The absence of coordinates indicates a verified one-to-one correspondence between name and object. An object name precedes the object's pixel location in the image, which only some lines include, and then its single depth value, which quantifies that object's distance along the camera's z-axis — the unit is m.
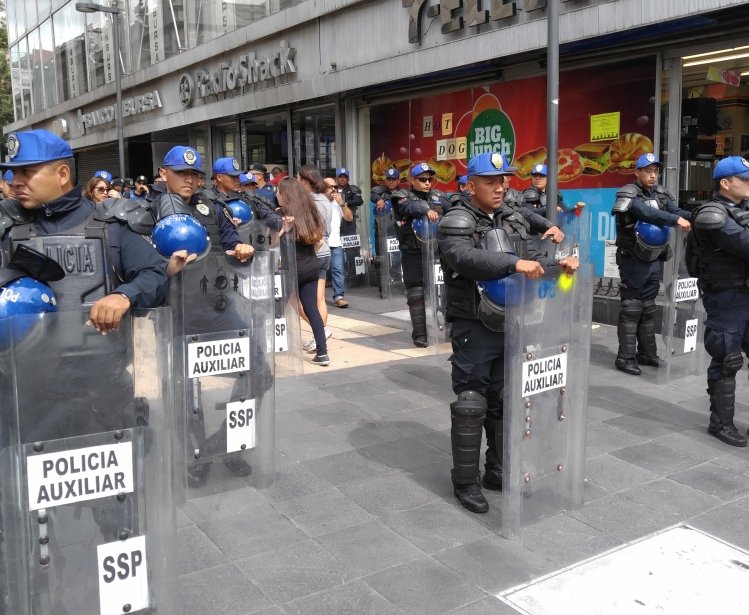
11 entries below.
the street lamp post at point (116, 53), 17.48
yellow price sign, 9.66
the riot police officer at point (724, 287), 5.23
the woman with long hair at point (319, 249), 7.89
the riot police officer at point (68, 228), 2.96
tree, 43.53
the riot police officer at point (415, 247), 8.41
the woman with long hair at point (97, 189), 10.90
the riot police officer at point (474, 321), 4.08
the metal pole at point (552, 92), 6.48
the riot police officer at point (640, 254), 6.88
